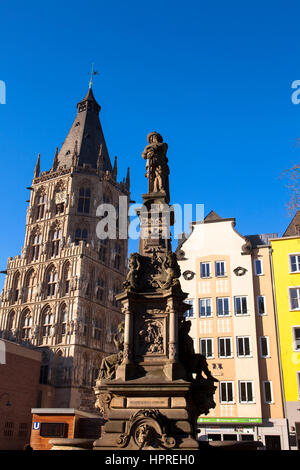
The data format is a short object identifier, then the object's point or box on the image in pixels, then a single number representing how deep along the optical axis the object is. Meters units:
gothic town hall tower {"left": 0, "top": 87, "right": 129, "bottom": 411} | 60.25
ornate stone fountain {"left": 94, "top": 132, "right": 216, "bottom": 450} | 9.90
